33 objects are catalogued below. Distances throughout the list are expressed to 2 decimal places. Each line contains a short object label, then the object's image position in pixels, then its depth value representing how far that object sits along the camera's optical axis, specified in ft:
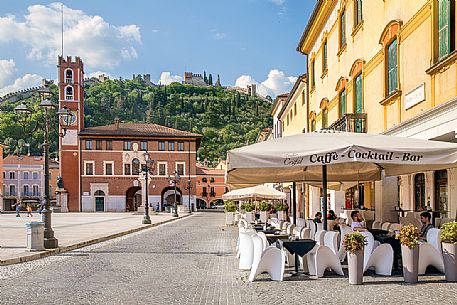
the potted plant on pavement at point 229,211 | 109.60
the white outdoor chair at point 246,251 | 36.32
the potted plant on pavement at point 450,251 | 29.48
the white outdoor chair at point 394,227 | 40.83
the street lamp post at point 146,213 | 116.26
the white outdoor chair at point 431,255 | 31.65
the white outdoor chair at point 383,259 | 32.22
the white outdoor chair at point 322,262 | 32.07
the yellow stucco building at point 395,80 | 39.45
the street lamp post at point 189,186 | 245.73
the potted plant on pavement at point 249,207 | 111.96
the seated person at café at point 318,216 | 55.47
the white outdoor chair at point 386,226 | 42.73
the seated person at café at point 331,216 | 56.02
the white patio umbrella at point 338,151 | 30.09
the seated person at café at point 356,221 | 38.27
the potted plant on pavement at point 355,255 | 29.32
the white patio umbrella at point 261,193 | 90.79
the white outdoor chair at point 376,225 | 48.67
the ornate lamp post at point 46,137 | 50.85
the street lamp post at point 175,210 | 173.66
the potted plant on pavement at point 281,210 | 102.58
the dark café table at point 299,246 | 32.48
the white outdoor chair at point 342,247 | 36.73
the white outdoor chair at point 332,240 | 34.19
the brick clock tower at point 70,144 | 253.85
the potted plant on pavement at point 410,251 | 29.48
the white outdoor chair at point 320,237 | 35.37
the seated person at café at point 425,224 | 35.12
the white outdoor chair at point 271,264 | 31.91
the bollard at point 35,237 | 48.78
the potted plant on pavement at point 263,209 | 101.35
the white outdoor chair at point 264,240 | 33.32
